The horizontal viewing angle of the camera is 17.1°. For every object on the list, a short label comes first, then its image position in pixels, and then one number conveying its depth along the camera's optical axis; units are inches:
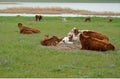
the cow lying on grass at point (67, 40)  570.4
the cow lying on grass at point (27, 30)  774.5
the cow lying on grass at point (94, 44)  525.3
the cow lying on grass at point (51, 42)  569.3
